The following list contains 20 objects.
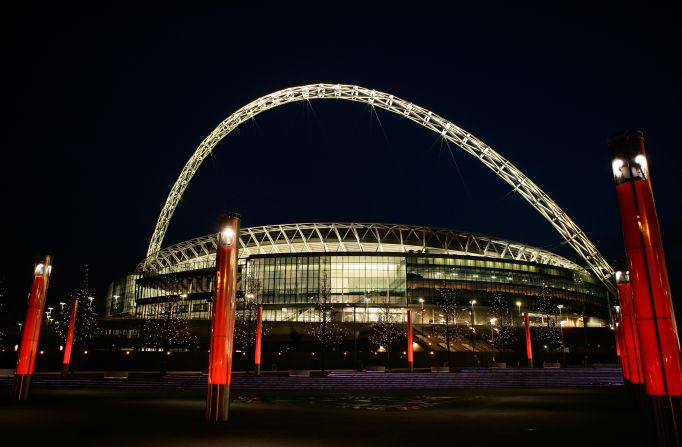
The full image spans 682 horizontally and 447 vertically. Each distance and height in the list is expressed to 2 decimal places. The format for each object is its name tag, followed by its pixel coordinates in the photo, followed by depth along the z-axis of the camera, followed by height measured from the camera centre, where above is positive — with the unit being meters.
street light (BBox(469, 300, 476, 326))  86.00 +6.85
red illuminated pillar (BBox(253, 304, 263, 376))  42.72 +0.90
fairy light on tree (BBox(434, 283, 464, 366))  74.31 +5.74
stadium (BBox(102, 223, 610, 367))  73.06 +11.75
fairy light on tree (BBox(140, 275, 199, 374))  60.35 +2.76
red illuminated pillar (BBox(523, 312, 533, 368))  54.09 +1.20
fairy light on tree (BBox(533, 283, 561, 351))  78.25 +5.20
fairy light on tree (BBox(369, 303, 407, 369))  66.44 +2.92
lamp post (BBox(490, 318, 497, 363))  71.31 +2.09
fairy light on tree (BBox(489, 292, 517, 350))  75.00 +5.40
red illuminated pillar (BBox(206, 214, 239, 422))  15.41 +1.03
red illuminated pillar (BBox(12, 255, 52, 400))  22.50 +0.89
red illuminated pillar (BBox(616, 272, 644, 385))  19.80 +1.30
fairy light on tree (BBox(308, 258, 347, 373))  66.21 +3.71
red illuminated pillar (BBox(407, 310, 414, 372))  48.26 +0.70
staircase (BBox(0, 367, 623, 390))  35.16 -1.78
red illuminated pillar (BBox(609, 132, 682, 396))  9.37 +1.64
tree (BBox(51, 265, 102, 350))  62.70 +4.02
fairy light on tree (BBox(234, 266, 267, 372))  62.62 +7.01
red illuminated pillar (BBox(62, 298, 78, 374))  41.47 +0.81
